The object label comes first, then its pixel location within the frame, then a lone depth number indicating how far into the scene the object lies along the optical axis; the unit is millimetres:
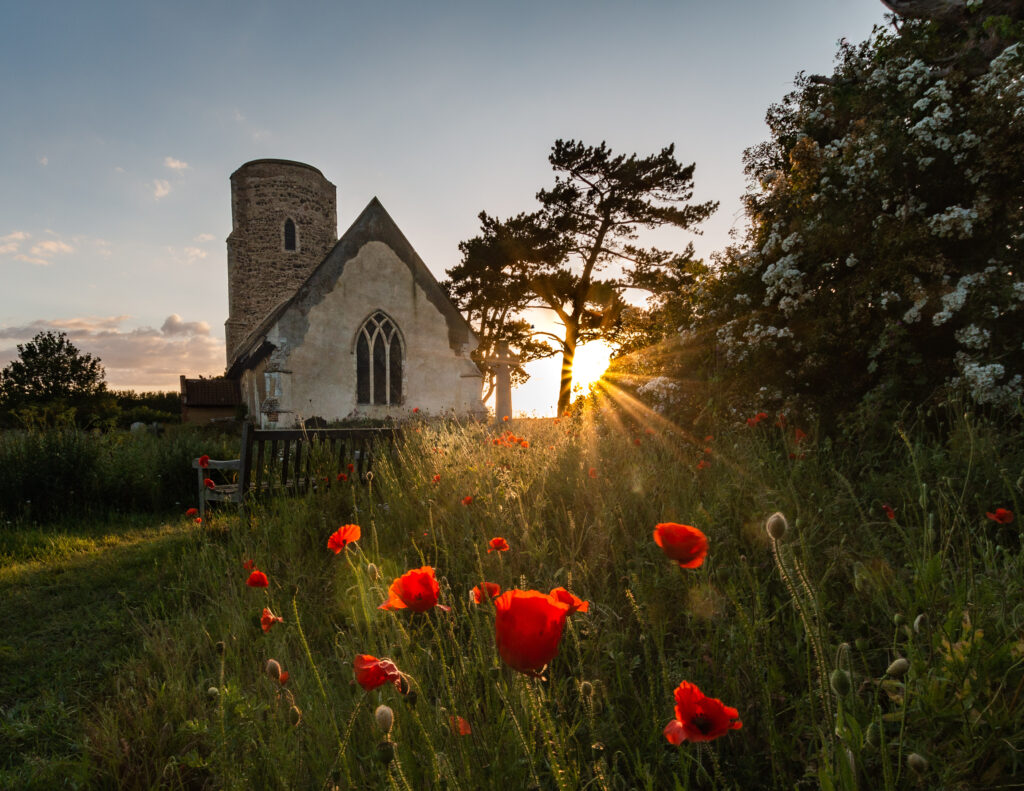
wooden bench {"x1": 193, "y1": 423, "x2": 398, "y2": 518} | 5867
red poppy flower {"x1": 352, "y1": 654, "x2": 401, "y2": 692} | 1064
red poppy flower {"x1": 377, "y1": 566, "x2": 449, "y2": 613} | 1181
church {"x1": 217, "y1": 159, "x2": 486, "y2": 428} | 14664
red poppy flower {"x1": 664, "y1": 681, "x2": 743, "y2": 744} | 857
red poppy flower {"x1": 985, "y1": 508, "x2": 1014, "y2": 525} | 1826
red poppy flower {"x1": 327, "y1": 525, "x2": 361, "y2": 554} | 1764
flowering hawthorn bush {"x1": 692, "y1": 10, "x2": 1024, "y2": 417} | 4105
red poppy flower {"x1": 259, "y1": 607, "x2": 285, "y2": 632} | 1676
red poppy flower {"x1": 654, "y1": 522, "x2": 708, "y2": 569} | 1072
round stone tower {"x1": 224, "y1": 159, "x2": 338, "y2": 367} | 24359
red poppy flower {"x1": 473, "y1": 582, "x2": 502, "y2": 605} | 1385
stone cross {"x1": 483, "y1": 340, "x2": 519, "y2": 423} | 12633
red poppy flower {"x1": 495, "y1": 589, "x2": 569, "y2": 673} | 828
